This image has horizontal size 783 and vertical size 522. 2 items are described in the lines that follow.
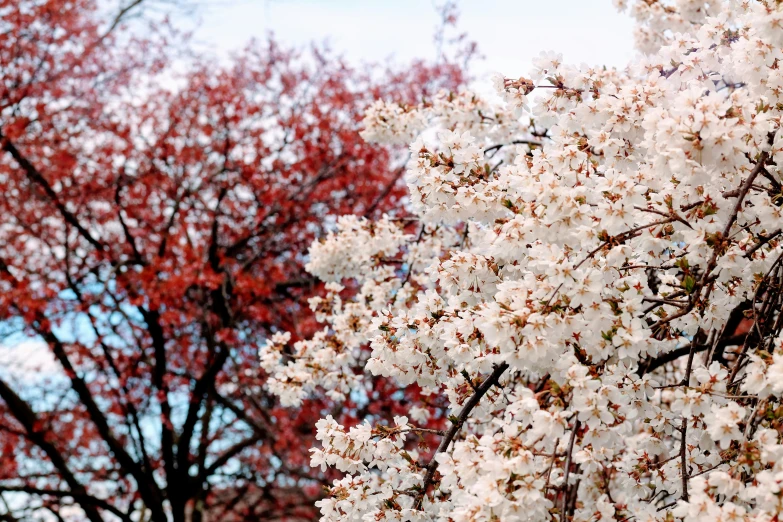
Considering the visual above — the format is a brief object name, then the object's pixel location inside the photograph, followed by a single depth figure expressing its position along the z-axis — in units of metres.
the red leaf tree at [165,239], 7.07
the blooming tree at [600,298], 2.13
